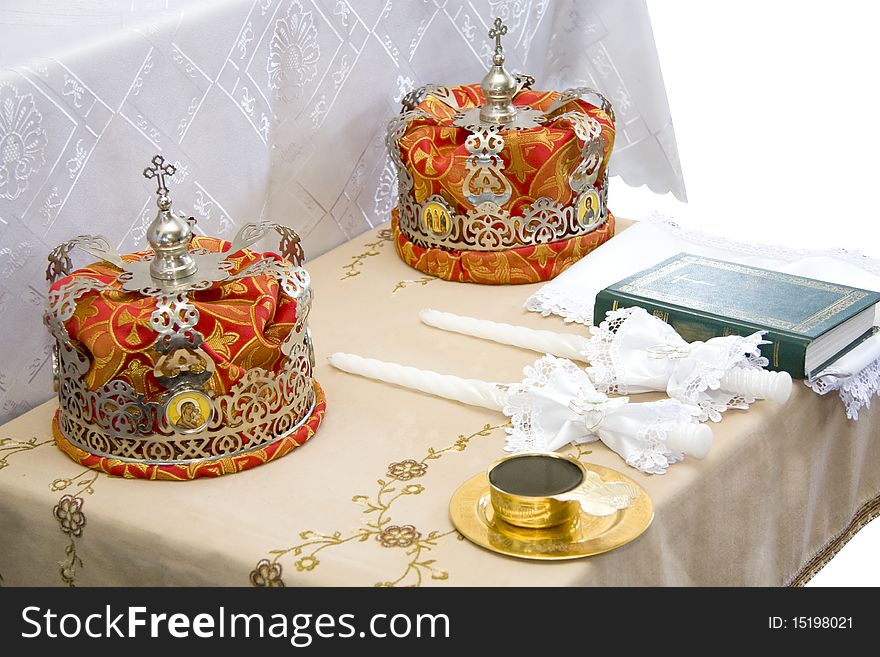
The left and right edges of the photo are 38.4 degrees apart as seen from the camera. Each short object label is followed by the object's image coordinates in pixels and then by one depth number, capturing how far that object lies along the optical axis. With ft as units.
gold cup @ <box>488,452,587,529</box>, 3.68
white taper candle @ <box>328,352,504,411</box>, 4.62
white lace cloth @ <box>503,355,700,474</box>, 4.18
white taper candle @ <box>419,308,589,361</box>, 4.98
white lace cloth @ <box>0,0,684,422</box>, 4.86
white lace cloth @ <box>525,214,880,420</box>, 5.44
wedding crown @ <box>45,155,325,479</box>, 4.09
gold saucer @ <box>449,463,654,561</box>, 3.66
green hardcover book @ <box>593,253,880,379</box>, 4.68
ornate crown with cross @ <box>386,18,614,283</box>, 5.61
